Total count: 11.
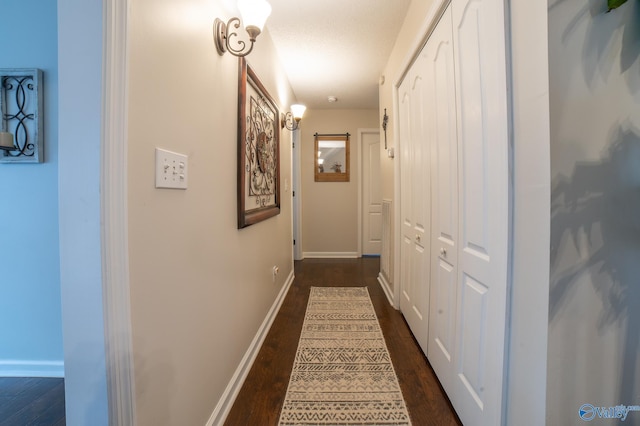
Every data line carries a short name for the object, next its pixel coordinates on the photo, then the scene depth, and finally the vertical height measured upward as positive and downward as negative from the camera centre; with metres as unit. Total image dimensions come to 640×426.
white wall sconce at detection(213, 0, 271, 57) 1.25 +0.91
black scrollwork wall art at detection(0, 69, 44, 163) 1.44 +0.51
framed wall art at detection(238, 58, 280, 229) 1.52 +0.38
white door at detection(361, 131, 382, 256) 4.51 +0.35
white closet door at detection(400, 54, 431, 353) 1.71 -0.01
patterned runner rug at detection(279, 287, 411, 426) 1.29 -1.06
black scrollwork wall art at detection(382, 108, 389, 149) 2.80 +0.91
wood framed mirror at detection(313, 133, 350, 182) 4.51 +0.75
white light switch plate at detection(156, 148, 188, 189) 0.81 +0.12
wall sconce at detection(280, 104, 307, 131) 2.95 +1.02
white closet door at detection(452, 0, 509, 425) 0.91 -0.02
